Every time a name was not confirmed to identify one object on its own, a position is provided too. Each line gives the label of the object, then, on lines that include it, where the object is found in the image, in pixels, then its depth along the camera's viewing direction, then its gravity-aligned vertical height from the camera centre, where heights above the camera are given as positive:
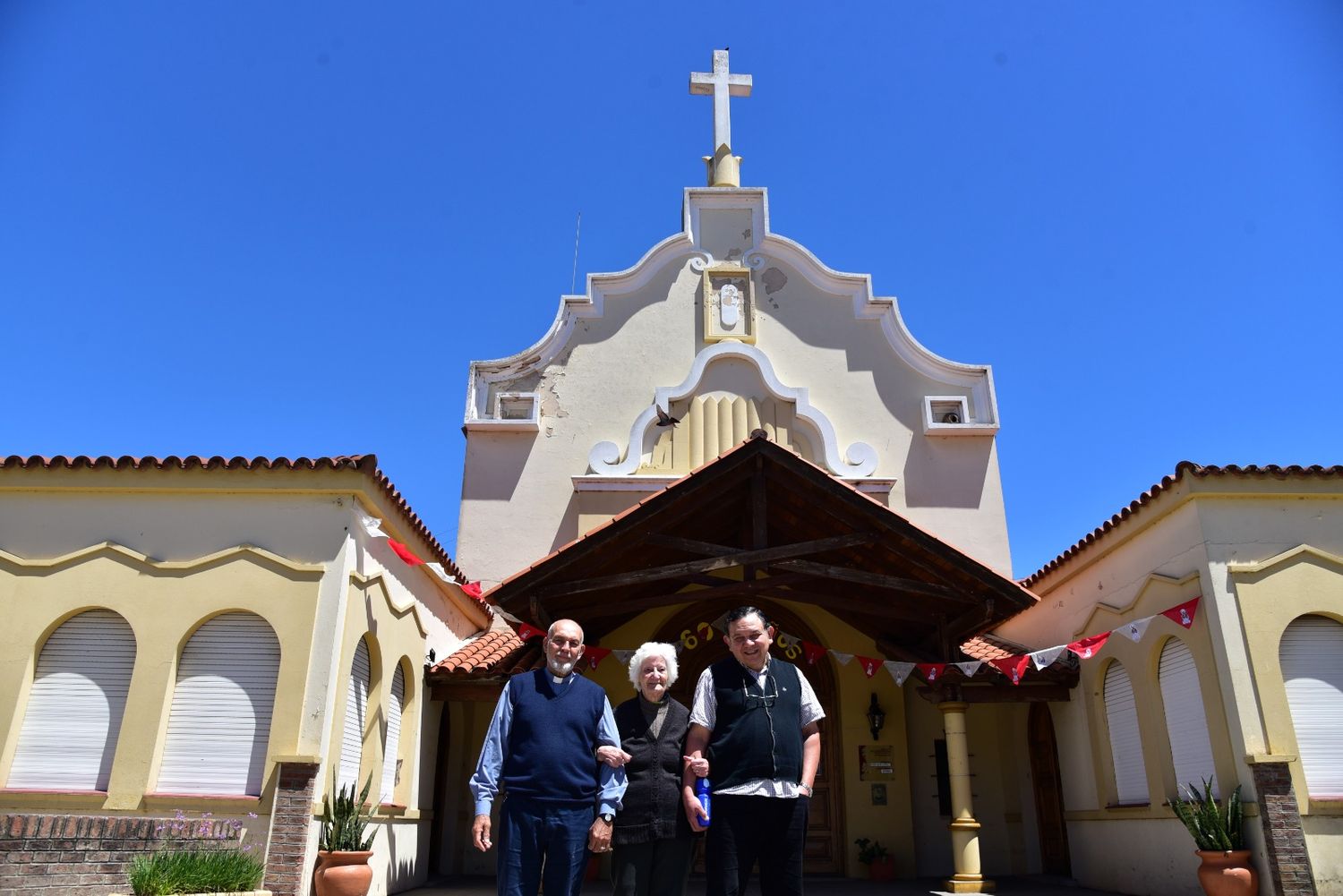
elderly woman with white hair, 4.60 -0.01
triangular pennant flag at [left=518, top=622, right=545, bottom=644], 9.99 +1.67
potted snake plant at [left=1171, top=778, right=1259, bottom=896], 7.86 -0.29
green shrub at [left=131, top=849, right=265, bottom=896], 5.93 -0.47
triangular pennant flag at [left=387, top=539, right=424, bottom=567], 9.29 +2.29
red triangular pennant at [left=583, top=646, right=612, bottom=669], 11.30 +1.67
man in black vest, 4.44 +0.18
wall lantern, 12.05 +1.06
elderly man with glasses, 4.49 +0.12
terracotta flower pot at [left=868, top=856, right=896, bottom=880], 11.45 -0.70
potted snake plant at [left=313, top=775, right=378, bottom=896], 7.71 -0.39
